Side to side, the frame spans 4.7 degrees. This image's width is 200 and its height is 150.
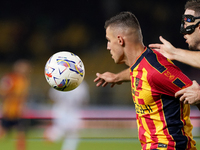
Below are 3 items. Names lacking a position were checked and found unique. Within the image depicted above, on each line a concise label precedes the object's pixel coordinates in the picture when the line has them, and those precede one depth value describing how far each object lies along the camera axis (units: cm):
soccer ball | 1347
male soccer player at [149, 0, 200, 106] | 1320
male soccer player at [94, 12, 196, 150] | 1308
